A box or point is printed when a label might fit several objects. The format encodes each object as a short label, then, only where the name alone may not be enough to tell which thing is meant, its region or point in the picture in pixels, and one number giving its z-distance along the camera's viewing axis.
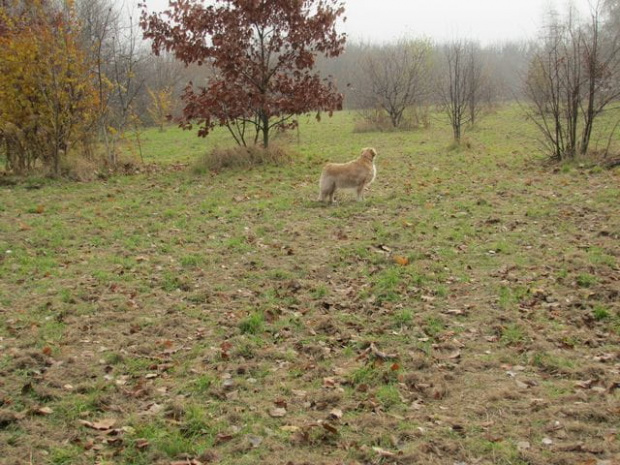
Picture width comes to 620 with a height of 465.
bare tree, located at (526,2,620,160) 12.98
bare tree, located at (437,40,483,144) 18.05
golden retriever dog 10.09
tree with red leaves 15.00
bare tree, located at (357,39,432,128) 26.73
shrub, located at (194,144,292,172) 14.55
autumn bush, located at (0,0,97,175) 12.67
